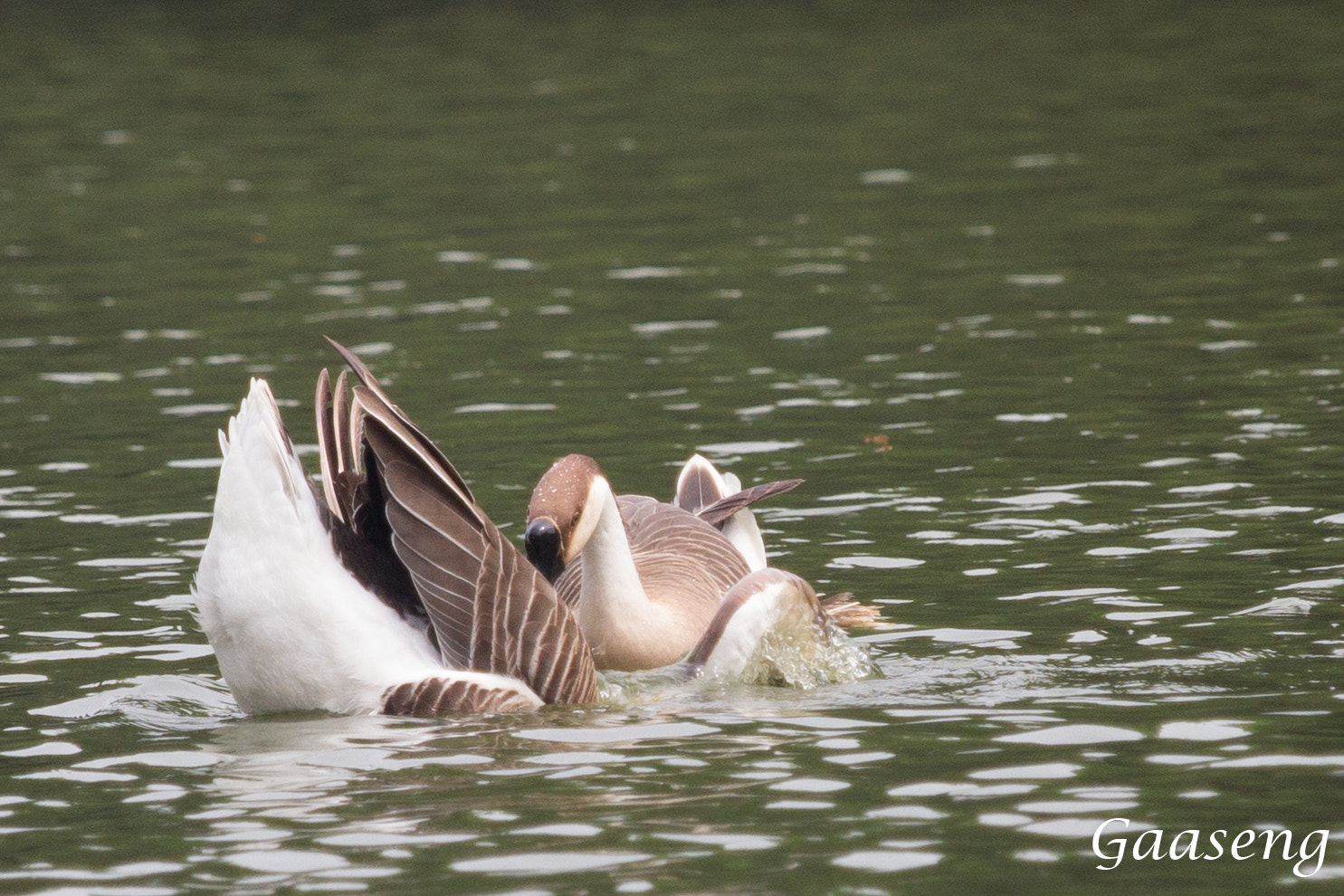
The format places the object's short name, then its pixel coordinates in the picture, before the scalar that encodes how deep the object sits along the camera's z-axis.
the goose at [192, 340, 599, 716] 16.00
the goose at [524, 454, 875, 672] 17.69
